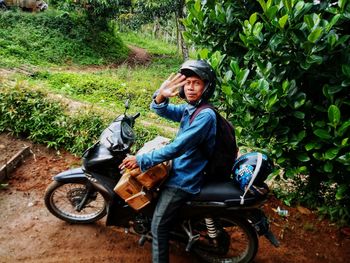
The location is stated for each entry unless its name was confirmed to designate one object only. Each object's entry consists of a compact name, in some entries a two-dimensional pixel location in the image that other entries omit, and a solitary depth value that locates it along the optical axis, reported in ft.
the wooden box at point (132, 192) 10.64
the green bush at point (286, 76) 9.15
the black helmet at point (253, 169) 9.75
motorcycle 10.58
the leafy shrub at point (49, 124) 19.11
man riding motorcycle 9.58
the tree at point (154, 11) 49.73
